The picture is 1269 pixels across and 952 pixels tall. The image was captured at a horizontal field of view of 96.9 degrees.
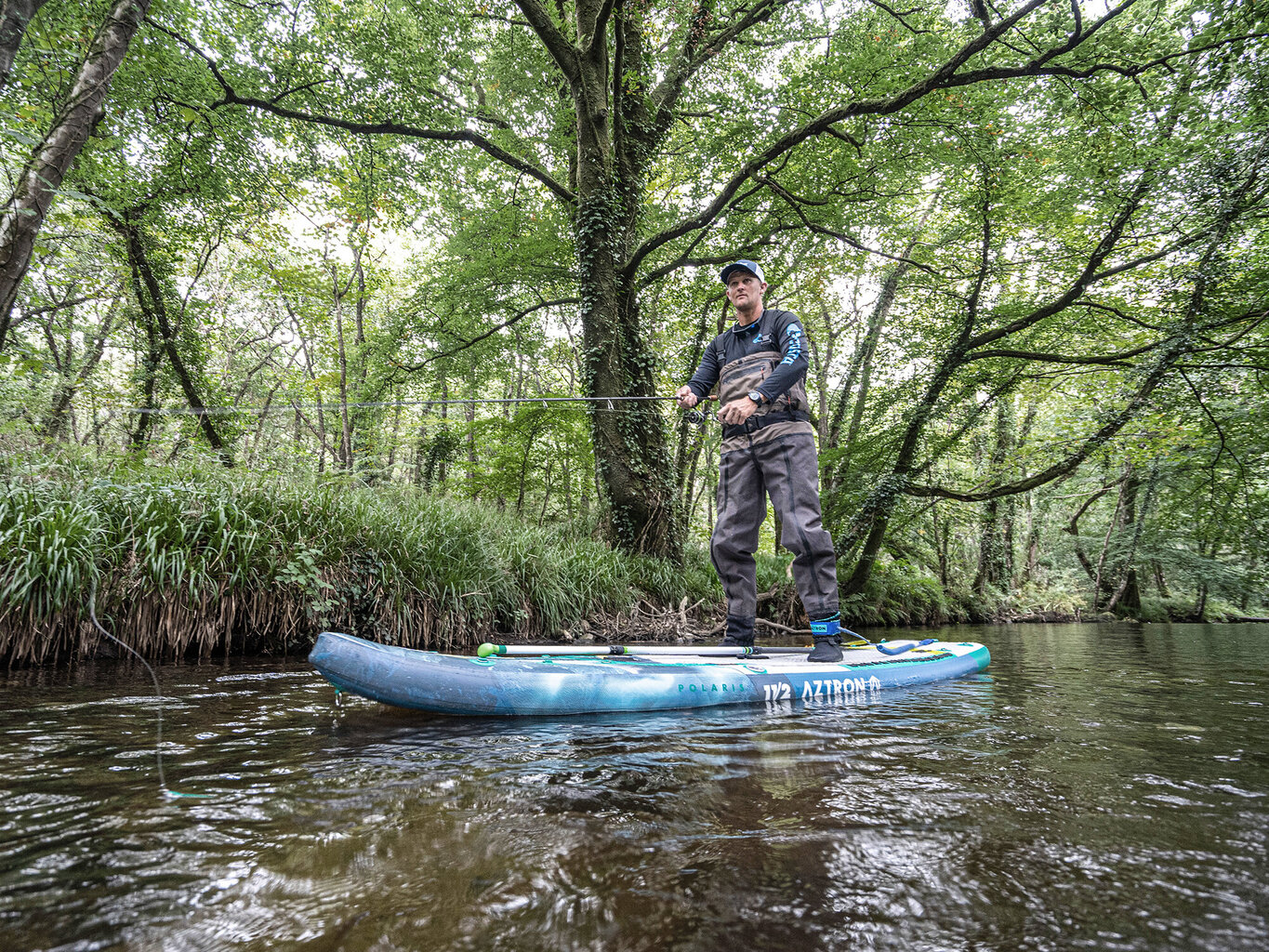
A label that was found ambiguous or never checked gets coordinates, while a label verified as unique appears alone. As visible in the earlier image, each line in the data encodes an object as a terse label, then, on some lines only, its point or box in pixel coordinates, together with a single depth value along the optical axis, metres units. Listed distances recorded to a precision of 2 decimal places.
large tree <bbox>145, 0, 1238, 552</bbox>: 6.52
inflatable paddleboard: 2.28
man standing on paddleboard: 3.56
